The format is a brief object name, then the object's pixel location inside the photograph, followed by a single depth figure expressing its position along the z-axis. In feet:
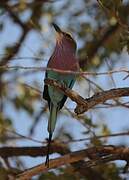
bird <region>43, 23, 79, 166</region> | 20.21
